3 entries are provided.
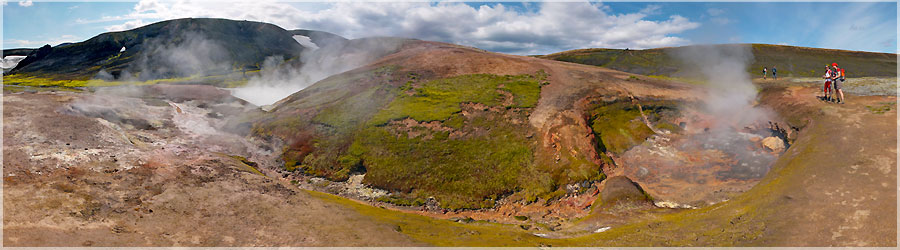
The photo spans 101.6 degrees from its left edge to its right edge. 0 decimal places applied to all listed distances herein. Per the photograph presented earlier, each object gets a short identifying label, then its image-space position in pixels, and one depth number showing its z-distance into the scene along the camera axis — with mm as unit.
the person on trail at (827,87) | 28580
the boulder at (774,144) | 27650
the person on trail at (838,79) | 27719
